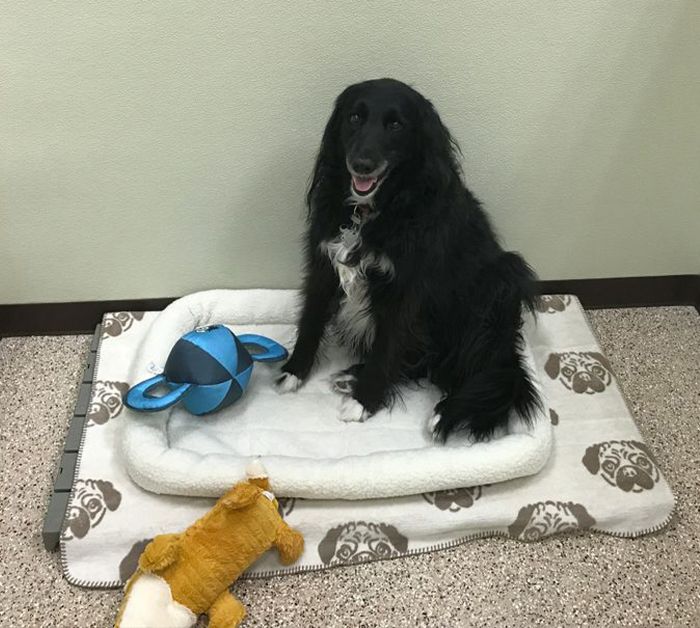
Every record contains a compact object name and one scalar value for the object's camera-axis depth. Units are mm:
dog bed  1312
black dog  1255
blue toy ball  1387
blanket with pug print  1282
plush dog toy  1129
